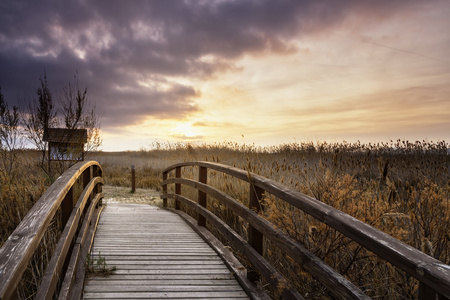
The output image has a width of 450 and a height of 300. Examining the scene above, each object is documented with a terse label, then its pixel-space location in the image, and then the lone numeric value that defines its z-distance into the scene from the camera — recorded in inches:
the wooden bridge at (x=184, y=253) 75.6
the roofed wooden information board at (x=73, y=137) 534.6
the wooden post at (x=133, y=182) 531.6
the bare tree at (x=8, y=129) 531.8
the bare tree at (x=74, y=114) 547.5
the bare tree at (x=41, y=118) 538.9
